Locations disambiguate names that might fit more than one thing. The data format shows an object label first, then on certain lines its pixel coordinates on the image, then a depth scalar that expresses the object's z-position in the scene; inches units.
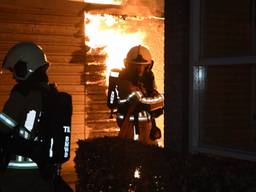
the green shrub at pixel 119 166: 168.2
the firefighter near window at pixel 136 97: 288.4
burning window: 381.1
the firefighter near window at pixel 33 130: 165.3
